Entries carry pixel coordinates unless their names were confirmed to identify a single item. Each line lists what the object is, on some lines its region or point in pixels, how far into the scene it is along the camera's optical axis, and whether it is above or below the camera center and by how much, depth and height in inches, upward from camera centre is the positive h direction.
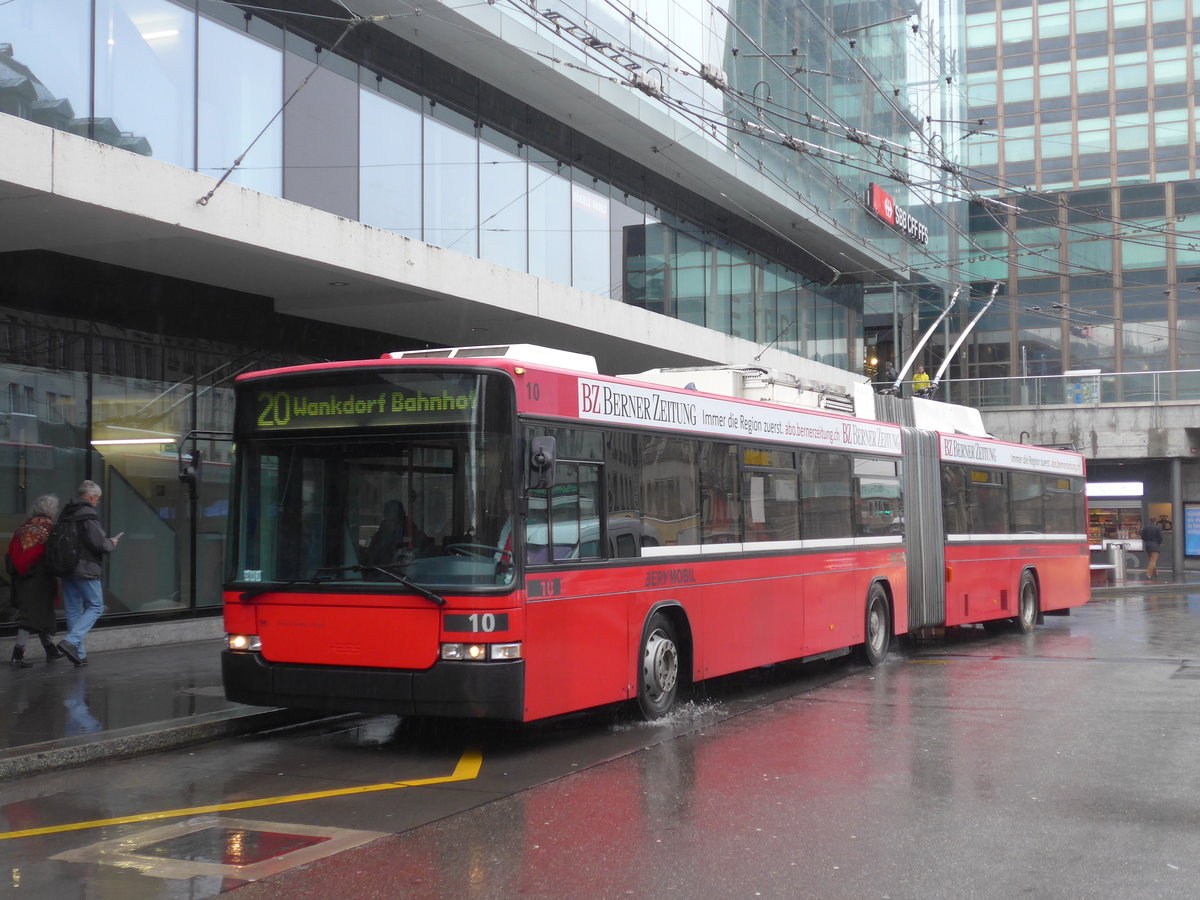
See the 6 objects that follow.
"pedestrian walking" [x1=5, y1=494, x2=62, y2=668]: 508.4 -24.6
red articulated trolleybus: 338.3 -6.2
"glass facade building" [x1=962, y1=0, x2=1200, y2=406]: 2338.8 +707.5
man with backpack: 501.7 -15.5
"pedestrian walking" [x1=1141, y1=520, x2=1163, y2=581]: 1438.2 -37.0
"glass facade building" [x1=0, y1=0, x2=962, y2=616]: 545.0 +174.2
